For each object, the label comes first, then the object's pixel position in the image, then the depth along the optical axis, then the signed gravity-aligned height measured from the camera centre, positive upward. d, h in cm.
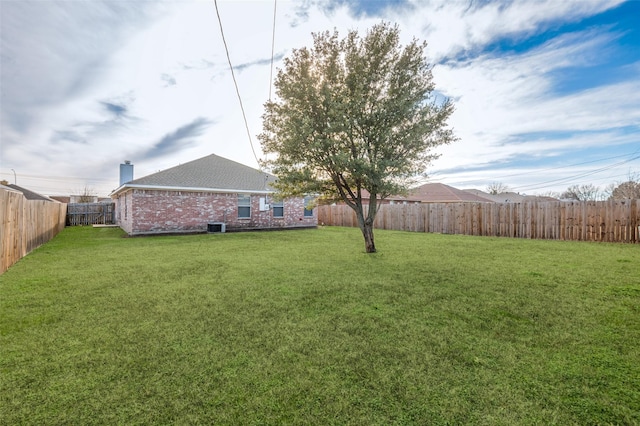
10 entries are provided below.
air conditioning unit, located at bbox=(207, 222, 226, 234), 1487 -74
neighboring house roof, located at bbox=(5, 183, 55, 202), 2221 +160
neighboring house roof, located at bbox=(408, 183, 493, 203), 3009 +253
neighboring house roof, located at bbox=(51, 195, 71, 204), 3600 +187
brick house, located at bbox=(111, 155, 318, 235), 1359 +66
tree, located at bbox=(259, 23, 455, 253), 747 +296
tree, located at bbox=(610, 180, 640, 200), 2248 +250
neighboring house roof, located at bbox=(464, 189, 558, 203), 3697 +312
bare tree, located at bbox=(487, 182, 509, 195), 4888 +542
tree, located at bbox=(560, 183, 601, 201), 3544 +346
